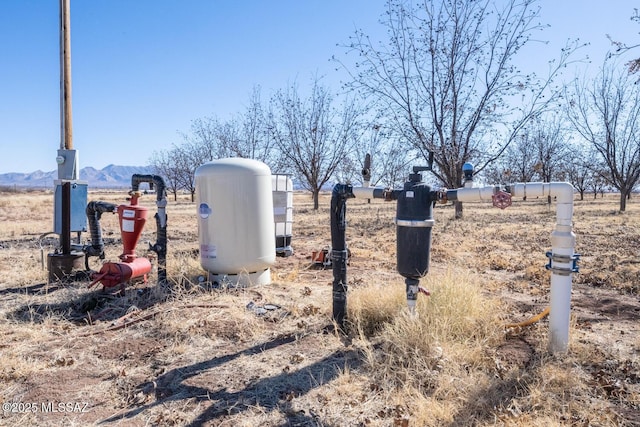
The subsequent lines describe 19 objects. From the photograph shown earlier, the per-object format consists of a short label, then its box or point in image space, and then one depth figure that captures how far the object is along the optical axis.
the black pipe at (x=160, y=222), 4.90
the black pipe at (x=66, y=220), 5.74
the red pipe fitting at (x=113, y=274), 4.66
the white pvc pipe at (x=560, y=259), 2.91
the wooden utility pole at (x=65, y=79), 5.62
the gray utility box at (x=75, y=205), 5.96
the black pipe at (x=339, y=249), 3.65
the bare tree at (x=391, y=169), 23.38
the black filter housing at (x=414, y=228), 3.19
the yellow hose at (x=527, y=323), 3.44
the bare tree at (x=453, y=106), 12.99
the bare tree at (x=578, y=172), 27.28
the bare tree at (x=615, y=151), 18.61
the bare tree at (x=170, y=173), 39.00
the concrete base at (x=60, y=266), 5.51
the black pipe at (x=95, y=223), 5.57
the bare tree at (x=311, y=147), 20.38
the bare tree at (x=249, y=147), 21.44
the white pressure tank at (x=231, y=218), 4.79
